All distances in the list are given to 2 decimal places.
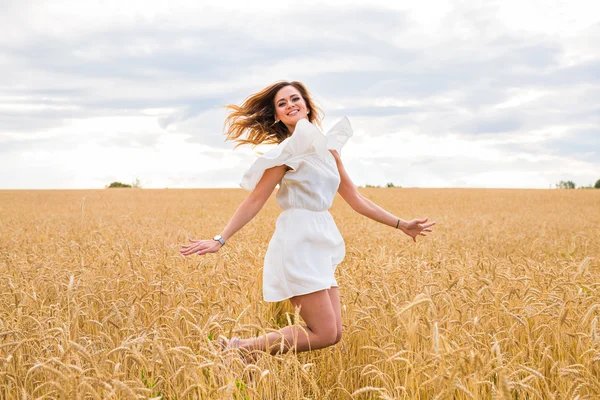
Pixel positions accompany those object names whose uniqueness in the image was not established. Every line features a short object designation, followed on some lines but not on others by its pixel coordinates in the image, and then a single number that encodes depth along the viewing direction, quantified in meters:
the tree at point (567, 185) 44.88
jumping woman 3.19
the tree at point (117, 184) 53.38
